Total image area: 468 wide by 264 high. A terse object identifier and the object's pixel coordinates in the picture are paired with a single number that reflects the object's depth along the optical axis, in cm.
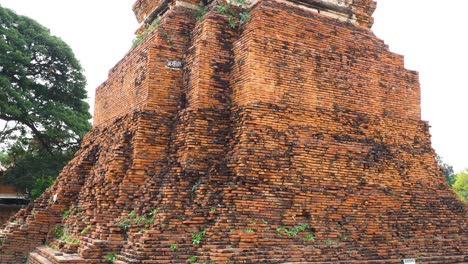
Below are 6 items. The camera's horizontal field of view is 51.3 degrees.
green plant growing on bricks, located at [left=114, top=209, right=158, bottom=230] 628
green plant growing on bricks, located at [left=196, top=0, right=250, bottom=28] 797
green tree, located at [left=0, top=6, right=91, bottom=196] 1830
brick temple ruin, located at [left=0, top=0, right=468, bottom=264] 628
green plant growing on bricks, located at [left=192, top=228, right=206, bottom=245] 590
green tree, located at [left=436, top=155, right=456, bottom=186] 5602
